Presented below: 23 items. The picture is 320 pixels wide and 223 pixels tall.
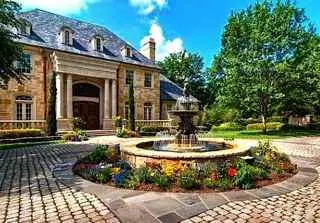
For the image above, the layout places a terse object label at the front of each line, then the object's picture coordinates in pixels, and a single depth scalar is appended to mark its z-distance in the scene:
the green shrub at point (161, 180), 6.35
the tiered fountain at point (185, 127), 11.13
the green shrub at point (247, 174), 6.48
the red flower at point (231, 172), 6.85
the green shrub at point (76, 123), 22.04
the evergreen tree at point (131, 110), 24.94
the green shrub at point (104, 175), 6.89
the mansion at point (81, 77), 22.06
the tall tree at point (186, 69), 53.75
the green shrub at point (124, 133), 21.55
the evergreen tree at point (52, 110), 20.08
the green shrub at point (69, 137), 18.73
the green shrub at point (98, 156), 9.19
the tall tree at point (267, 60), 22.22
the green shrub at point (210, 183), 6.38
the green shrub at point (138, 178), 6.43
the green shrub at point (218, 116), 37.28
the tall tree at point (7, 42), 12.18
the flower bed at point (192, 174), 6.38
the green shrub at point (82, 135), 19.28
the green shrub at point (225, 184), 6.33
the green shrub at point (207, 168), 6.99
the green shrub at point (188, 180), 6.27
